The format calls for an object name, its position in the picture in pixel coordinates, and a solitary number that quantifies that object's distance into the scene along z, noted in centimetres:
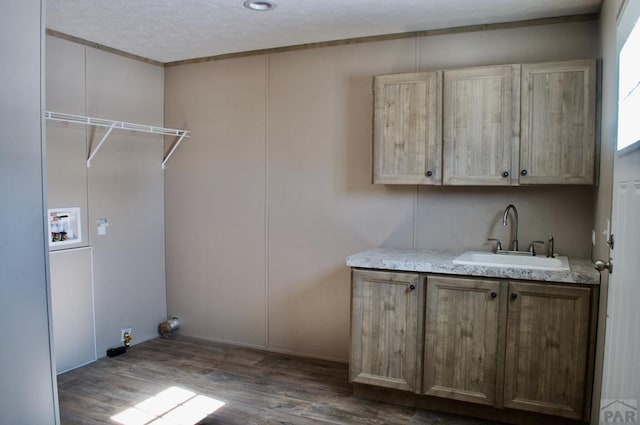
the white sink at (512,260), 280
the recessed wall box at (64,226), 340
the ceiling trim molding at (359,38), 300
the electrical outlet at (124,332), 395
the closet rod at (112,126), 327
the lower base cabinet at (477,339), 254
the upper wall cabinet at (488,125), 272
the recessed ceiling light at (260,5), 282
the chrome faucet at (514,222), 312
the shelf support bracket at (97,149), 354
